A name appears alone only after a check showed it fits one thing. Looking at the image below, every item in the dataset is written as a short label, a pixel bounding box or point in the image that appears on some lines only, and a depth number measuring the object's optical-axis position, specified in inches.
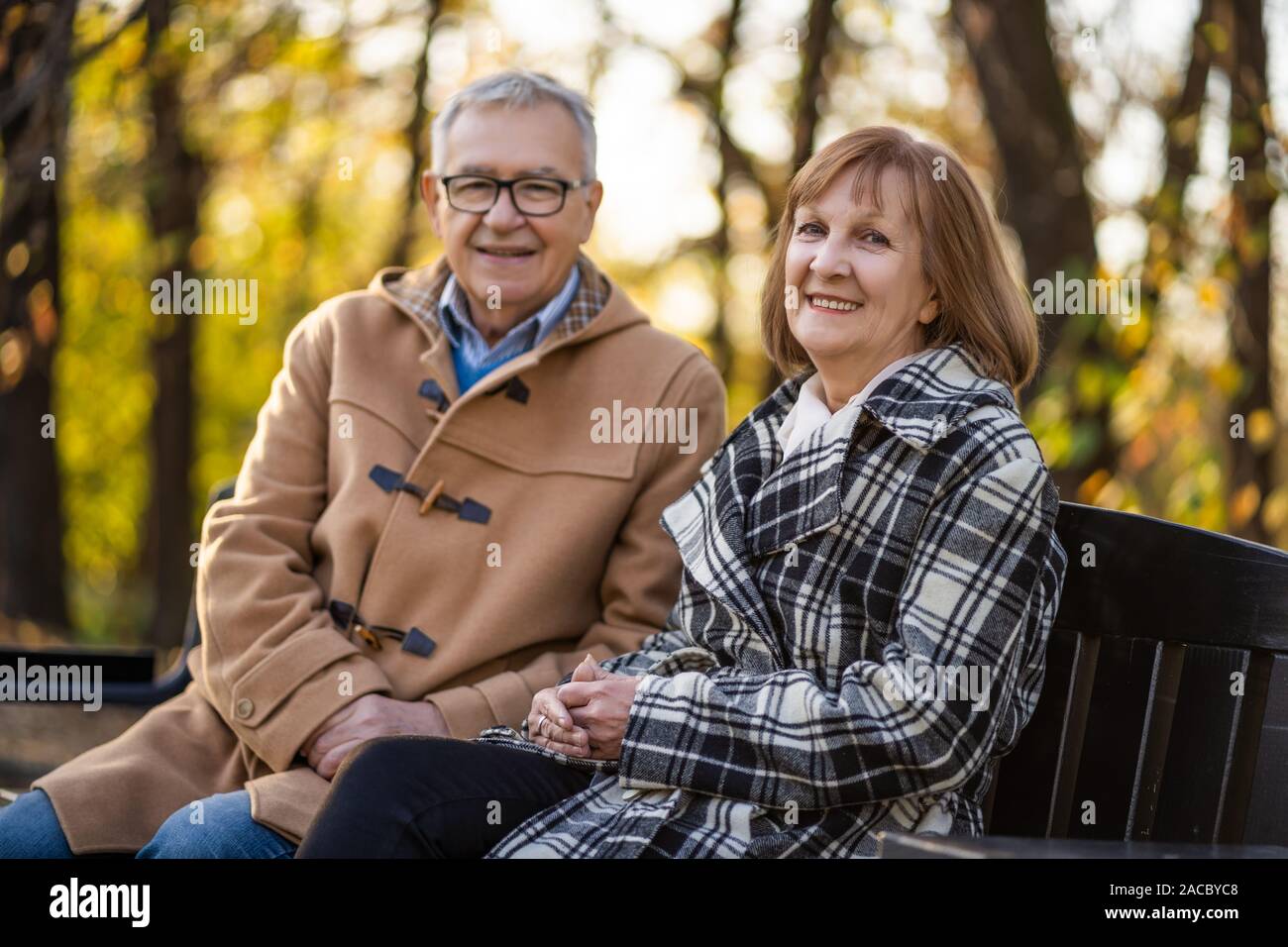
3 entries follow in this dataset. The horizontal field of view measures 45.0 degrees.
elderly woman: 95.8
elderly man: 125.6
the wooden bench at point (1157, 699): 99.5
